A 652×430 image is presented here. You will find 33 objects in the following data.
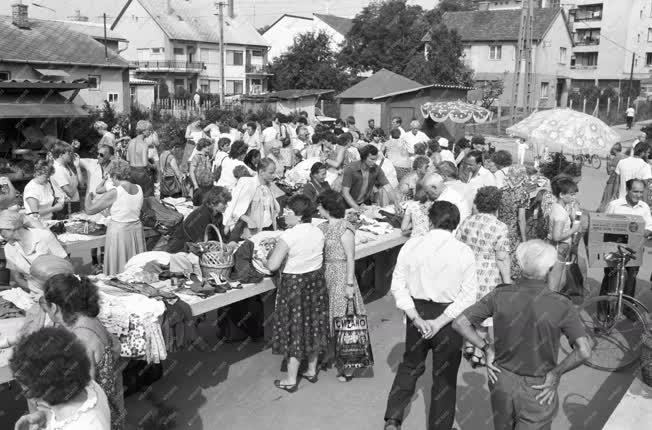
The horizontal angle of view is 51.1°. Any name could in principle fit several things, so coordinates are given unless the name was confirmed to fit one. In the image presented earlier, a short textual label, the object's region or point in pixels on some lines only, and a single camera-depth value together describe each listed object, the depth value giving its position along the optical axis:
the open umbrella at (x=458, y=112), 17.23
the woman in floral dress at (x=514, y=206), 7.67
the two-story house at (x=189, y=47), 54.91
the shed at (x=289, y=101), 36.19
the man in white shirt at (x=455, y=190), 6.88
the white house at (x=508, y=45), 51.56
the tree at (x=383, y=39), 50.66
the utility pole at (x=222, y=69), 39.09
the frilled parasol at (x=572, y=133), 9.72
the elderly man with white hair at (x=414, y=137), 13.22
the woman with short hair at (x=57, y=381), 2.60
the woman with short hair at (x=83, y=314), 3.46
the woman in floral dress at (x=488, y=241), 5.78
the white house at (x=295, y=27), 66.12
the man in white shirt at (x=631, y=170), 10.06
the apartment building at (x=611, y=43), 64.69
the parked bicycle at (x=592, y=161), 22.50
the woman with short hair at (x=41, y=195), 7.01
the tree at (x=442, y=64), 43.47
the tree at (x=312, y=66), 50.66
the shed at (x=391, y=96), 26.55
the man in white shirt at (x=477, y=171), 8.12
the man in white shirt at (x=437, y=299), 4.45
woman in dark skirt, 5.33
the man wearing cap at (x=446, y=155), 10.66
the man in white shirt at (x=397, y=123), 13.55
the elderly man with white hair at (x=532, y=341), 3.57
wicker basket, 5.63
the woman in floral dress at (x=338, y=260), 5.63
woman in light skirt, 6.57
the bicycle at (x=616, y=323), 6.25
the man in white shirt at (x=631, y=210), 6.93
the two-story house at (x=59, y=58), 30.61
